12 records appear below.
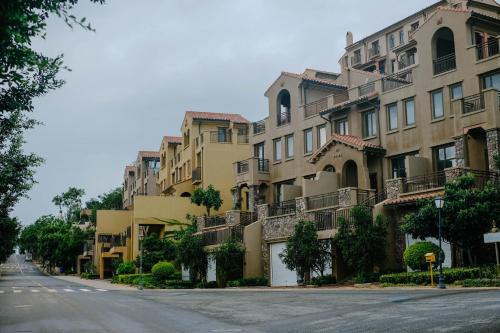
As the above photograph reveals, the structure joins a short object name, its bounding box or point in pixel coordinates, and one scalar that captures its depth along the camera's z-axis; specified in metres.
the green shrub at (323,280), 32.56
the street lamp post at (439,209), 23.31
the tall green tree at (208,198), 52.56
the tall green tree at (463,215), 25.27
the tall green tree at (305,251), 32.78
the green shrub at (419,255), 27.73
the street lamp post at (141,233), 39.94
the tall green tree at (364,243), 29.88
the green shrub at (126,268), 57.25
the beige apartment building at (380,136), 30.86
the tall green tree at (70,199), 126.19
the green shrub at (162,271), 46.44
